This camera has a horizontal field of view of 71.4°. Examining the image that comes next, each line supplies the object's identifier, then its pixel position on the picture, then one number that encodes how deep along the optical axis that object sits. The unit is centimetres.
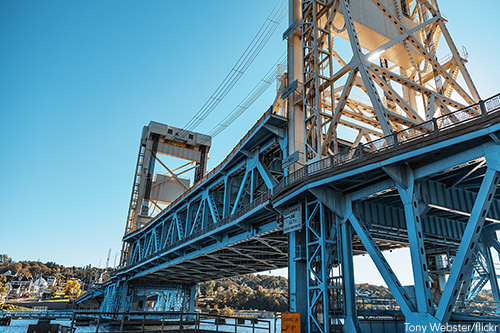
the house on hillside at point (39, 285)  19150
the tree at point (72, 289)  15155
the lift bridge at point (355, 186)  1327
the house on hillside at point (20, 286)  15142
